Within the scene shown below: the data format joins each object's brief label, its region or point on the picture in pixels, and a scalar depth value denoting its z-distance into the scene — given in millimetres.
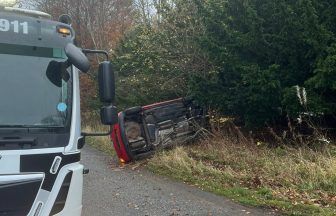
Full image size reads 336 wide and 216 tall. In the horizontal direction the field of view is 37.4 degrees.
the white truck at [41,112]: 4617
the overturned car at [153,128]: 13406
